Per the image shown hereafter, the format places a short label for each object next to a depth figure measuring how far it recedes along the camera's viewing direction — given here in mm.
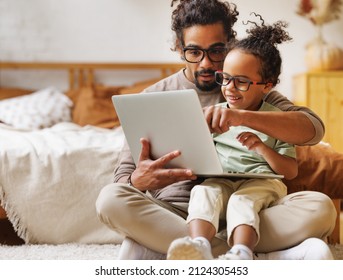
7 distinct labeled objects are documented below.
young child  1992
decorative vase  4111
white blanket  2686
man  2061
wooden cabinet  4045
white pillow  3757
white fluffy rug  2521
